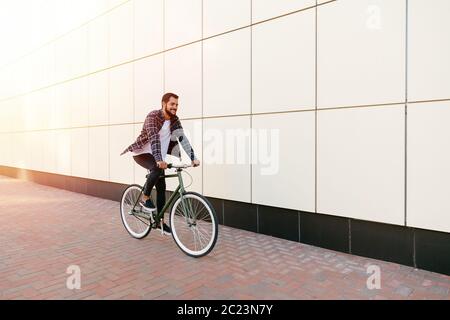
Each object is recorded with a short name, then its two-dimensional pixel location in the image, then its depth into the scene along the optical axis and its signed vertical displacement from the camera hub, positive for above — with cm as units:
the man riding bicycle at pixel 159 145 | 478 +6
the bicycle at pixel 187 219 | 429 -93
